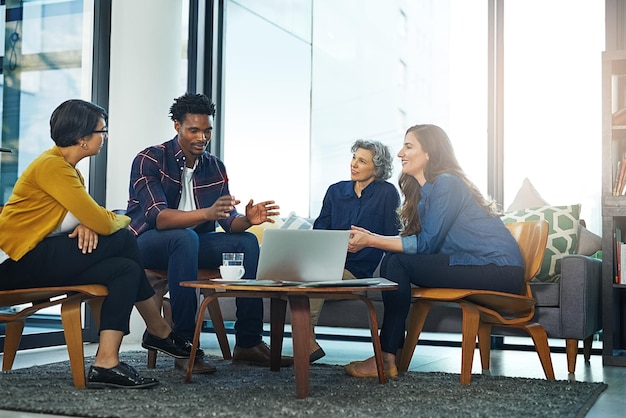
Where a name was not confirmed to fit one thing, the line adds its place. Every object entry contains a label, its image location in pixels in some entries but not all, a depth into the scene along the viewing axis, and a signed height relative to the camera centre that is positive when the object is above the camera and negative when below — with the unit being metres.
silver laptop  2.65 -0.09
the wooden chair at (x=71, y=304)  2.77 -0.29
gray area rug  2.30 -0.54
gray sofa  3.52 -0.36
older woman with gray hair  3.93 +0.13
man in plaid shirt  3.19 +0.04
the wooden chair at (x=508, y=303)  3.04 -0.29
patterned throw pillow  3.81 +0.00
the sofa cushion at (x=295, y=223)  4.64 +0.03
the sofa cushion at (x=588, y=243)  4.03 -0.06
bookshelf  3.84 +0.20
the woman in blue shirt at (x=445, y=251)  3.08 -0.09
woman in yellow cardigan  2.73 -0.05
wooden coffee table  2.52 -0.25
